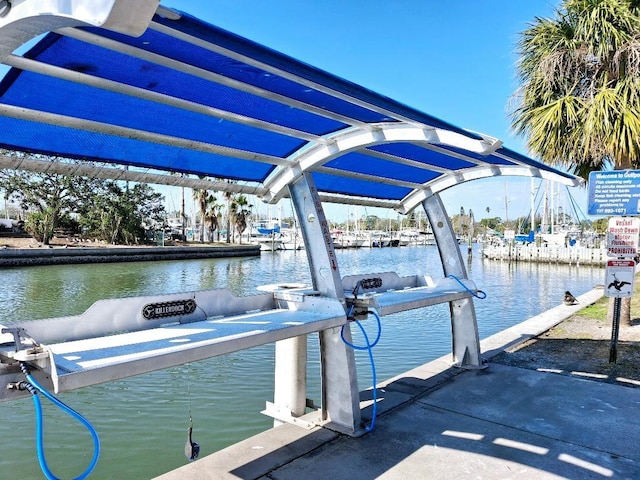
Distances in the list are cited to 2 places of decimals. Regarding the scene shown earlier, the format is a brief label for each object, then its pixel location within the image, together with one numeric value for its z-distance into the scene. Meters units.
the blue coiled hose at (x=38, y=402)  2.21
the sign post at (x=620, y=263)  7.00
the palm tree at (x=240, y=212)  52.36
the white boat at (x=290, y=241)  60.70
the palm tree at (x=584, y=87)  8.23
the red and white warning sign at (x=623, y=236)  7.04
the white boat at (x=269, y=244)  56.54
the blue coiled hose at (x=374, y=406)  4.30
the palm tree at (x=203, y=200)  47.64
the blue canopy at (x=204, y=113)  2.62
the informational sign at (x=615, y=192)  7.22
